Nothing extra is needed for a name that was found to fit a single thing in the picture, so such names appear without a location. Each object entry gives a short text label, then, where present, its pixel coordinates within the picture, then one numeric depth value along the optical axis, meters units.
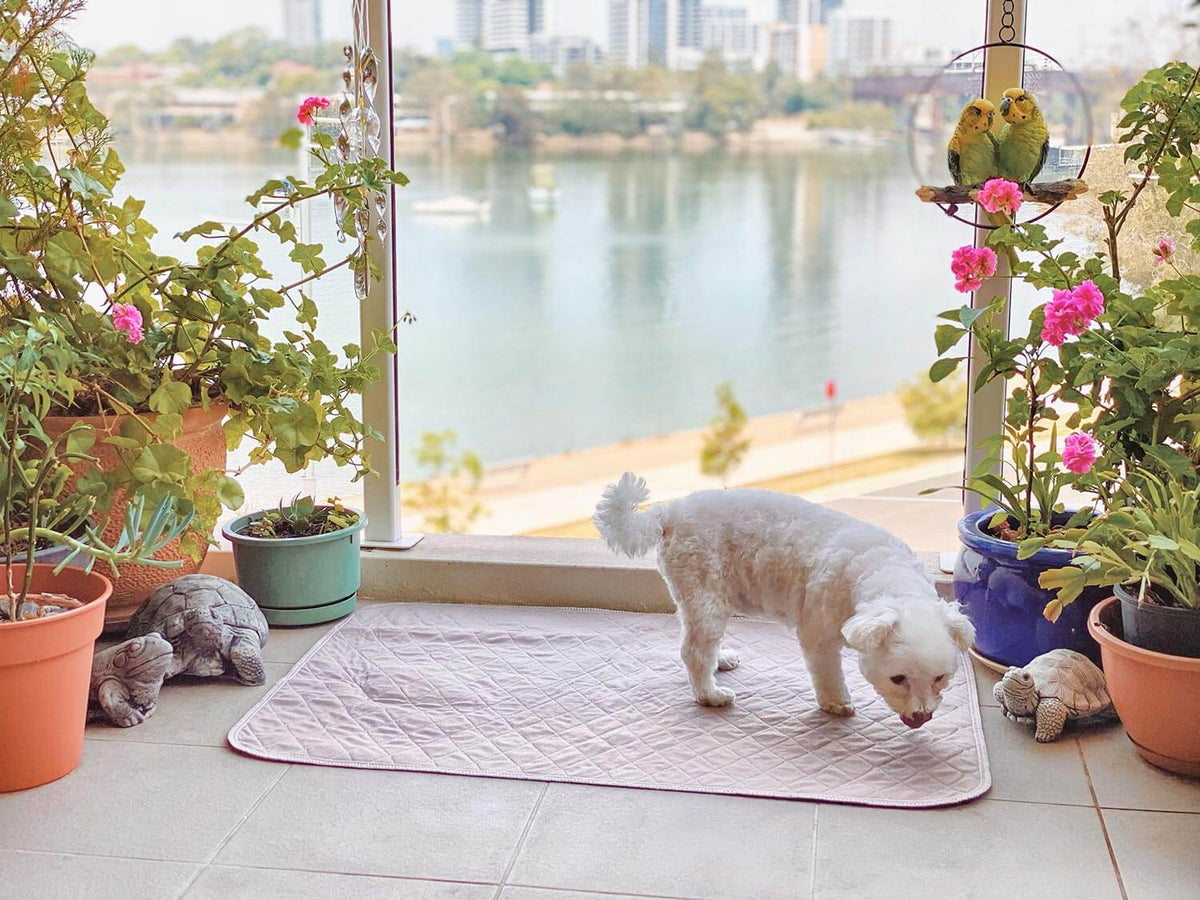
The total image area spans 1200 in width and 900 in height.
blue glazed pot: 2.46
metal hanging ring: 2.56
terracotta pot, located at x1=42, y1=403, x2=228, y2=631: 2.56
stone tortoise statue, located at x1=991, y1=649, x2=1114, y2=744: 2.29
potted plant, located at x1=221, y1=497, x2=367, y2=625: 2.82
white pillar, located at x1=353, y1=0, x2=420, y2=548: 2.97
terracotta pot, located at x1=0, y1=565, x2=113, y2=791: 2.04
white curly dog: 2.19
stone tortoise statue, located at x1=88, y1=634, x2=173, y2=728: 2.39
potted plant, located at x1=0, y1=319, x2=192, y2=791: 2.03
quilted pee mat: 2.19
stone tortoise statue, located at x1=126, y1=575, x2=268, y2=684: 2.55
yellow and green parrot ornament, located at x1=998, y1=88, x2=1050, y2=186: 2.47
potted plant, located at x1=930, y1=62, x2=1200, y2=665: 2.33
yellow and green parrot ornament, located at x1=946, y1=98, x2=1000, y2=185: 2.50
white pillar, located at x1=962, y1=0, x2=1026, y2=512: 2.74
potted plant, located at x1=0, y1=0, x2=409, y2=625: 2.44
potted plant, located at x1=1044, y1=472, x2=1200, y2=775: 2.07
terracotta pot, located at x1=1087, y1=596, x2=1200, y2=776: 2.08
